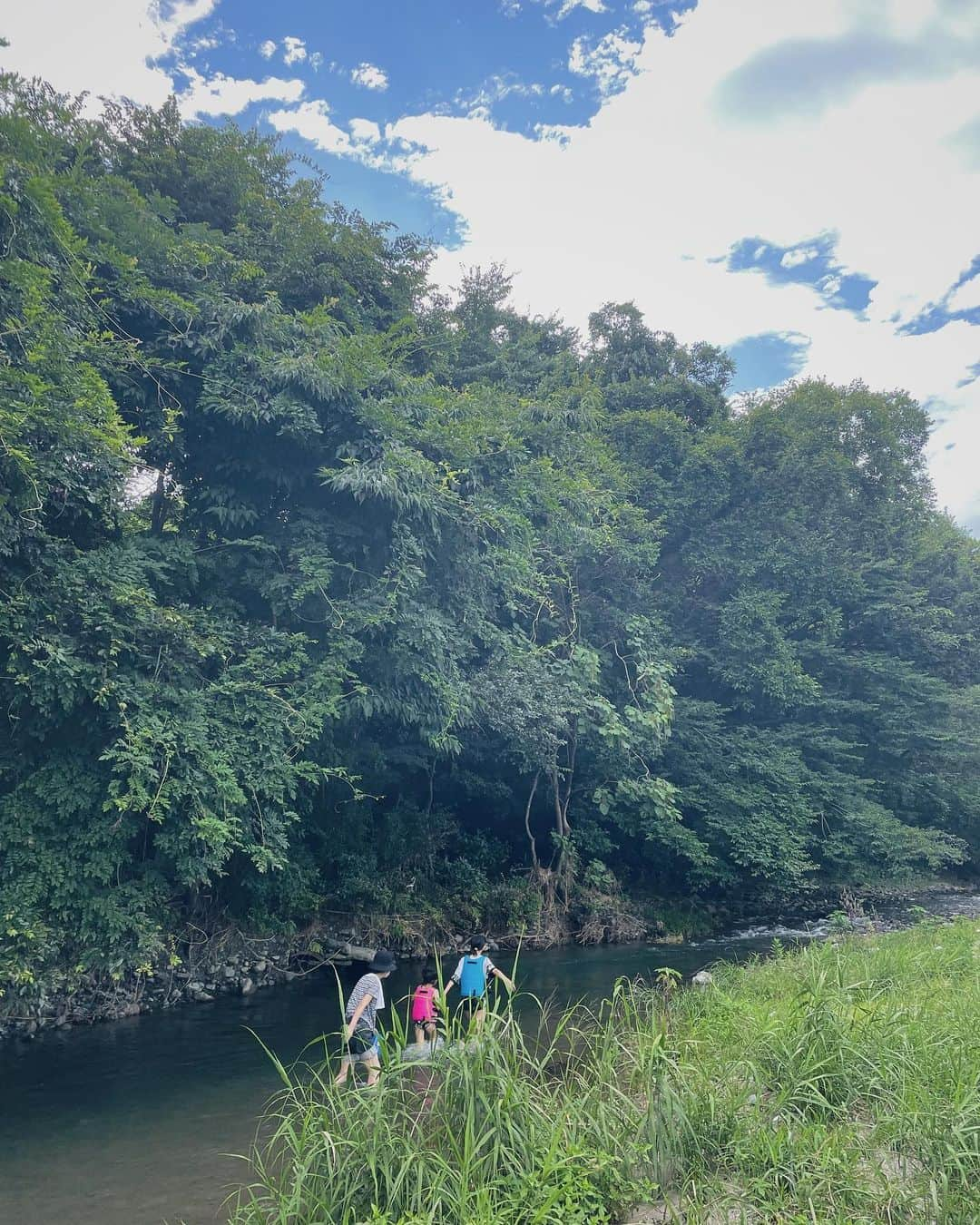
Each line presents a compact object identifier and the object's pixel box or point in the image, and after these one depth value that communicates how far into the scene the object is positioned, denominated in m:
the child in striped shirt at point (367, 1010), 5.92
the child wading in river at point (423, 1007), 6.12
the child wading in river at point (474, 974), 6.87
